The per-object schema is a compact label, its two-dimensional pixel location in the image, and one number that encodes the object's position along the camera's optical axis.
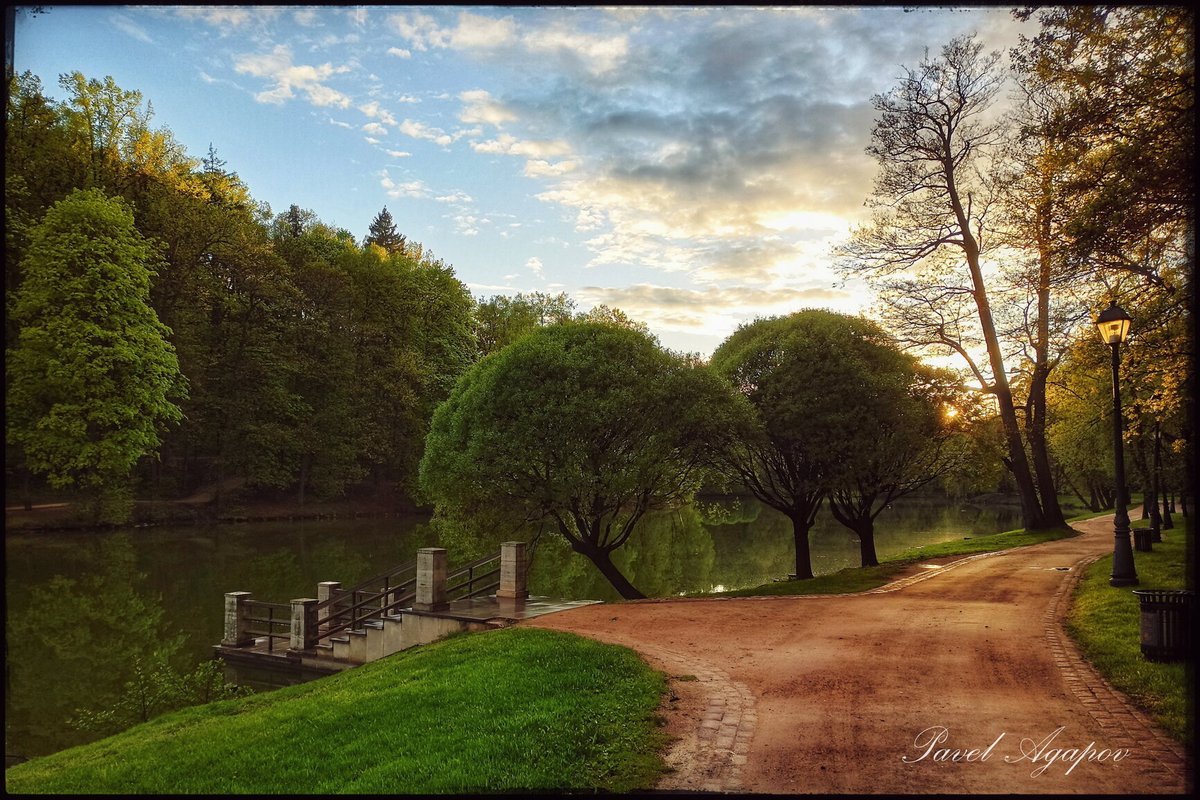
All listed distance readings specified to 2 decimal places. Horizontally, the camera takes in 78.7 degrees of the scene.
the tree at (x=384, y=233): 89.96
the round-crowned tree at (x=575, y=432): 17.05
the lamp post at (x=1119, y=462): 12.97
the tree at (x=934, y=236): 26.09
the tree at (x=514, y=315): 58.00
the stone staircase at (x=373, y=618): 15.33
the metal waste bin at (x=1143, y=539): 20.17
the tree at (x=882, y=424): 20.20
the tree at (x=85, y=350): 29.52
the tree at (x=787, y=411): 20.09
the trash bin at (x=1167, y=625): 8.85
